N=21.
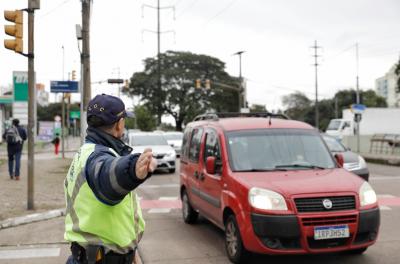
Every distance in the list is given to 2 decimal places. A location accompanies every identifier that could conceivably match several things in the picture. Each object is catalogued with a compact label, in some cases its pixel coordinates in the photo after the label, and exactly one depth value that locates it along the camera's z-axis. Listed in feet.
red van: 18.43
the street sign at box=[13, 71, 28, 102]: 40.27
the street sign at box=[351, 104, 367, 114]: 93.50
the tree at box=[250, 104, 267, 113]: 330.30
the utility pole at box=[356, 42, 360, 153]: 95.55
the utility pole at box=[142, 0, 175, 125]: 179.42
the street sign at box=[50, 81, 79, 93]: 63.05
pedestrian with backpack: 50.21
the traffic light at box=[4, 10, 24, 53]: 31.19
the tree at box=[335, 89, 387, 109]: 324.52
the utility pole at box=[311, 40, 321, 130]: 211.41
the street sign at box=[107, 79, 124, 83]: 64.78
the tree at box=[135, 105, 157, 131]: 237.45
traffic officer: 8.89
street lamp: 166.71
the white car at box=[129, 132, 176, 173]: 61.67
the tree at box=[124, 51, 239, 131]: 242.99
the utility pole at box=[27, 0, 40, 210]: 32.07
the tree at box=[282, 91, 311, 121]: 364.79
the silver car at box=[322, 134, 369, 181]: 41.11
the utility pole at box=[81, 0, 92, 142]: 51.24
